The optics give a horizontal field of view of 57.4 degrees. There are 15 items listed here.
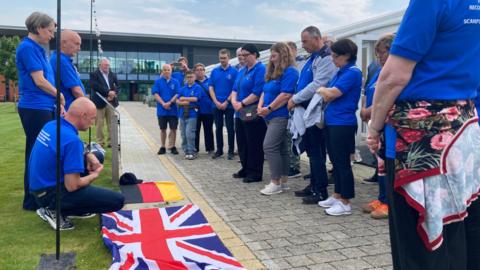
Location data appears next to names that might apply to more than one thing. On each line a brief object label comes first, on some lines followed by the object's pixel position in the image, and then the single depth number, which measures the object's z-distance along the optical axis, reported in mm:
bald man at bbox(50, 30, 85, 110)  5070
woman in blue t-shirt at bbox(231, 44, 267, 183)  6477
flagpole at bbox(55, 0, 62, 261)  3199
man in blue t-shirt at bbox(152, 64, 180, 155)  9555
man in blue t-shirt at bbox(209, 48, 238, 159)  8859
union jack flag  3375
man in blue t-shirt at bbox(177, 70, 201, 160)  9133
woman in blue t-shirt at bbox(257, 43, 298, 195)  5688
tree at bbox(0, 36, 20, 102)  32784
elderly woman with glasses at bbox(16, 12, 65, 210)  4656
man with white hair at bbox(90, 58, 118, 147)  9961
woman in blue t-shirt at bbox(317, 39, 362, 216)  4621
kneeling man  3895
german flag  5535
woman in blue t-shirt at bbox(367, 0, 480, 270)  1771
